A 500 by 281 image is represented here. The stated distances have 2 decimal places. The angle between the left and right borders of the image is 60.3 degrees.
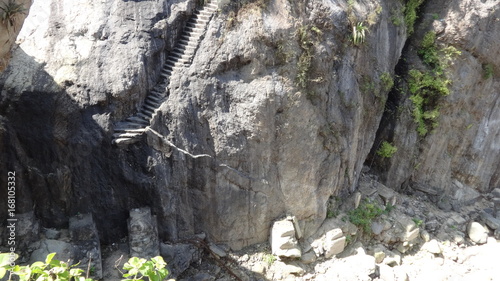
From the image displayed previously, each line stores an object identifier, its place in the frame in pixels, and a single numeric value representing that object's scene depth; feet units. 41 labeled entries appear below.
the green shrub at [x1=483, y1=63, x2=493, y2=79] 47.88
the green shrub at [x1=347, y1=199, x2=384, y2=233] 41.60
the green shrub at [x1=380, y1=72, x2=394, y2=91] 42.52
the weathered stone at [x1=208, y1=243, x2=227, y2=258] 38.27
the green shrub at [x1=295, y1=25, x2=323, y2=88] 37.11
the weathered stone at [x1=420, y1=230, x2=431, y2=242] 43.48
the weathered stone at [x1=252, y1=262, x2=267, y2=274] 37.99
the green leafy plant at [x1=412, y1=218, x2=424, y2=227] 44.01
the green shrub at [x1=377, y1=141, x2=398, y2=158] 46.78
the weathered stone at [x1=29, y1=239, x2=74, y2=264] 31.50
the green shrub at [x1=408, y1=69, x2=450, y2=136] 45.37
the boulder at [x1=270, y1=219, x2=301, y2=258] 38.17
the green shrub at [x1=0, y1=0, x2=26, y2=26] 24.16
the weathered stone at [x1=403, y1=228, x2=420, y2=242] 42.39
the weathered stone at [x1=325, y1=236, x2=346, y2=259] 39.68
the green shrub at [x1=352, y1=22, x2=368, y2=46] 39.24
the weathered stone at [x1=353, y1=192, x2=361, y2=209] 42.80
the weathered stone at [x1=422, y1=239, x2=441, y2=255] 42.65
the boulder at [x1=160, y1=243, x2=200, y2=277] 35.42
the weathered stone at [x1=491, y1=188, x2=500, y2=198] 53.83
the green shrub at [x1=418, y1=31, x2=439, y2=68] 45.60
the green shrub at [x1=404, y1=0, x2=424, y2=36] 45.44
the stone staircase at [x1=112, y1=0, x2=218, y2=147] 34.19
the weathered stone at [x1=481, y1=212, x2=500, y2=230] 47.37
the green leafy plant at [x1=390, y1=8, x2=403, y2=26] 43.34
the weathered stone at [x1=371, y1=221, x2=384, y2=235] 42.14
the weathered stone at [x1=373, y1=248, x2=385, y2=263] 40.91
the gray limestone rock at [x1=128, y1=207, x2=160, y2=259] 34.01
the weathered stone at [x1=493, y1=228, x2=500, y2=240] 46.37
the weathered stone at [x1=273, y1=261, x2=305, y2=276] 37.88
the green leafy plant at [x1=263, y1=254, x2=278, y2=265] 38.47
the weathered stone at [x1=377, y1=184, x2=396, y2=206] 45.03
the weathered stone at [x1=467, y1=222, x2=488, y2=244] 45.26
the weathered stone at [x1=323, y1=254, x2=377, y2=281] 38.11
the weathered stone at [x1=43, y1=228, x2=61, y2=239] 33.24
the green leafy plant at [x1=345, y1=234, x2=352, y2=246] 40.88
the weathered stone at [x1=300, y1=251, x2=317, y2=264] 39.09
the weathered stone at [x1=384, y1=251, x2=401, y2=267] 40.96
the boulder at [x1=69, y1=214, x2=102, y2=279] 31.81
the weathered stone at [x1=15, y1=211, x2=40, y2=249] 31.89
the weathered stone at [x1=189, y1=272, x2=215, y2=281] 36.13
